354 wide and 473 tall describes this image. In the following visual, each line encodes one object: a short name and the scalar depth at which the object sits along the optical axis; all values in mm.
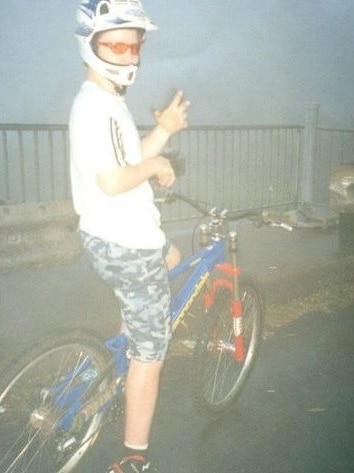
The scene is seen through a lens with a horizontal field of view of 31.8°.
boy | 2531
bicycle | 2812
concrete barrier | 5848
